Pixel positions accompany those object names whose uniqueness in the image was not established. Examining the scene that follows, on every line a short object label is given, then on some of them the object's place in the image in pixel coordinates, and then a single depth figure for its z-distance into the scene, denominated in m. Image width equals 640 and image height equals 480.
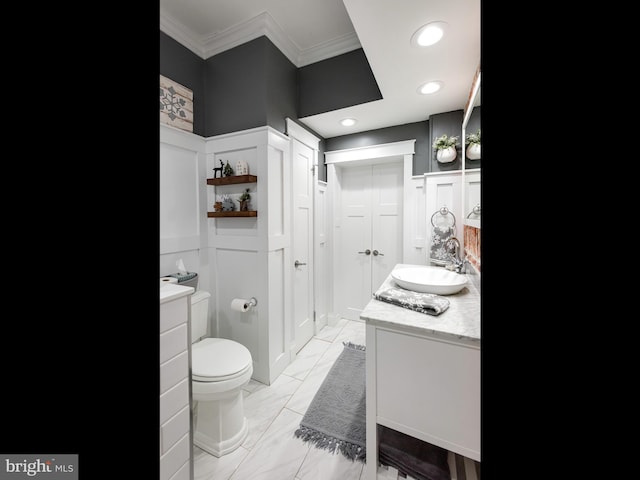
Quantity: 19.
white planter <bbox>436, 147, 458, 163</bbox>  1.96
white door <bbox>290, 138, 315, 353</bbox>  2.11
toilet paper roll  1.76
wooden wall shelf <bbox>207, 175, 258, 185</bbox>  1.71
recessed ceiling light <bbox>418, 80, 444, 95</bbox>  1.68
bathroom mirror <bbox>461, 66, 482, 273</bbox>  1.32
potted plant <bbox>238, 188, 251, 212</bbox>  1.77
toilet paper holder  1.80
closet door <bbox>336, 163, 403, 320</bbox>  2.70
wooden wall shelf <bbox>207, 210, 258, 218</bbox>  1.74
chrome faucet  1.73
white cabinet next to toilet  0.91
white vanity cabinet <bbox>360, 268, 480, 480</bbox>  0.90
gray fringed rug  1.30
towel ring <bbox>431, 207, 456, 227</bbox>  2.03
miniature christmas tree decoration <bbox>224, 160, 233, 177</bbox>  1.78
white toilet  1.25
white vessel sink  1.25
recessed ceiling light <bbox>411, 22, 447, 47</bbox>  1.20
